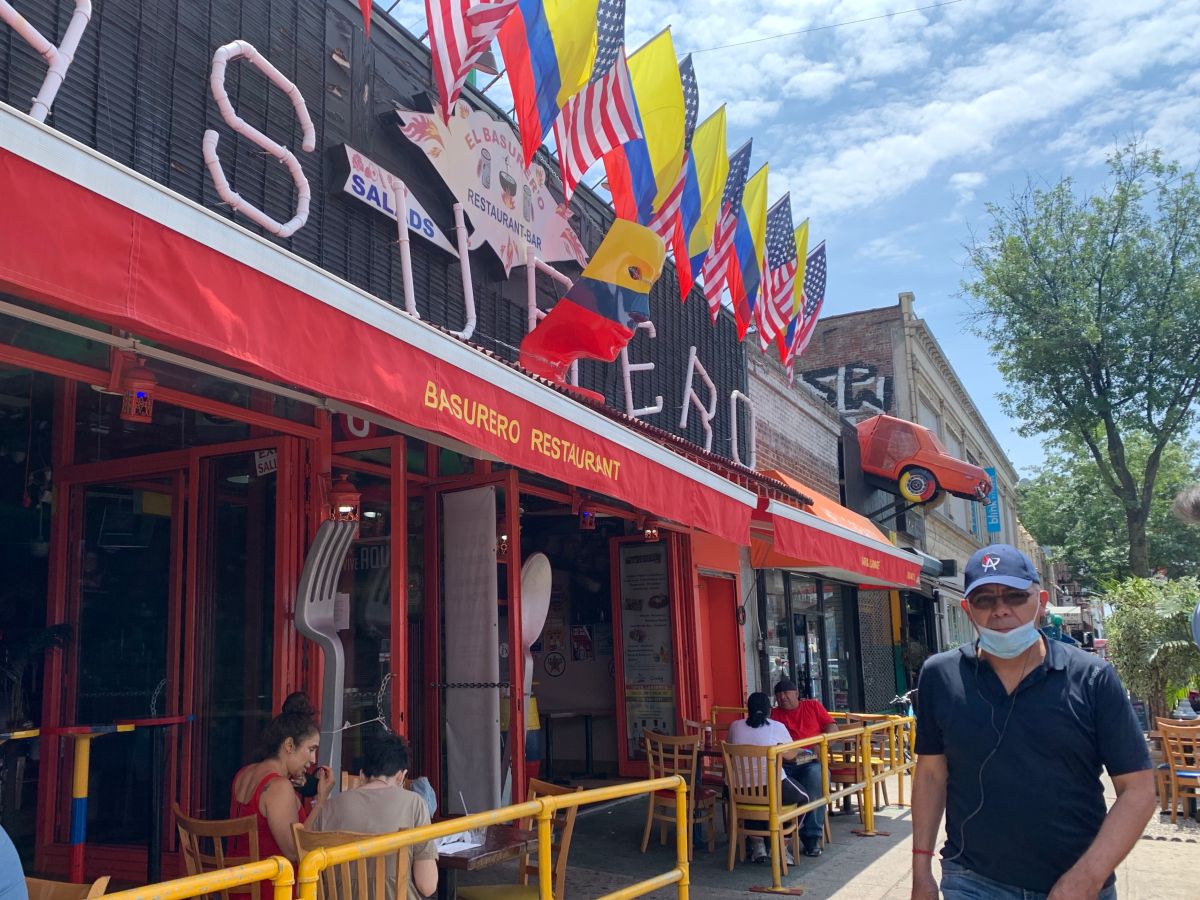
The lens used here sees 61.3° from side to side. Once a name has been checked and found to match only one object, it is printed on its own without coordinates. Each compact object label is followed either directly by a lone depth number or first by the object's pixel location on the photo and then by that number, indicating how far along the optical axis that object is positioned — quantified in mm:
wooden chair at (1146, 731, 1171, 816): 9008
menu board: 10742
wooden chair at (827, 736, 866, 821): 8586
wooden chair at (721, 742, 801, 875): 6945
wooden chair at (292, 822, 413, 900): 3439
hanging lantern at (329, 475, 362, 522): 6074
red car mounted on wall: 18578
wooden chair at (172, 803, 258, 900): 3949
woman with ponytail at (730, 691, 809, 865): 7236
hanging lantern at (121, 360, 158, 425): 4965
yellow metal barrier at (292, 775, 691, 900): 2799
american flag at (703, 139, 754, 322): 11516
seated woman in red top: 4281
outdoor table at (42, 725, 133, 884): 4758
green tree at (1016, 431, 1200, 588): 35406
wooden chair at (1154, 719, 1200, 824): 8703
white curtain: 7109
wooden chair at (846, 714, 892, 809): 9188
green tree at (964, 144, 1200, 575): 20422
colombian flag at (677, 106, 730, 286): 10859
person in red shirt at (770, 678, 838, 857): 7539
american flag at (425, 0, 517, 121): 6586
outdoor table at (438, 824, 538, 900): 4523
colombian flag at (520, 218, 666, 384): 8023
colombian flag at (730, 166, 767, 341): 11961
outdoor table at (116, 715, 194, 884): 5152
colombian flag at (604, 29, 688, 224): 9586
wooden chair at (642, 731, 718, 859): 7488
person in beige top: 4012
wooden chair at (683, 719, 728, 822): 7746
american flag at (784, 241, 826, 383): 13914
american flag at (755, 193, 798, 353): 12820
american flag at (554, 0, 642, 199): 8359
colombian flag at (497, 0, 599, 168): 7414
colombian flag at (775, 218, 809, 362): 13617
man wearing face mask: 2762
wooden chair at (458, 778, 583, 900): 4516
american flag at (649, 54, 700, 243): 9969
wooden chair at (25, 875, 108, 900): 2756
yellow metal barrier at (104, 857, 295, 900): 2352
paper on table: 4667
